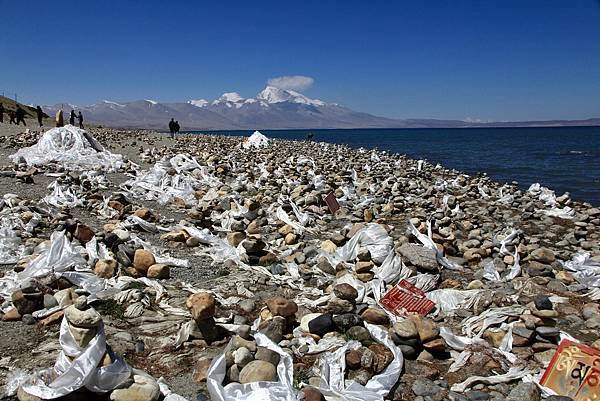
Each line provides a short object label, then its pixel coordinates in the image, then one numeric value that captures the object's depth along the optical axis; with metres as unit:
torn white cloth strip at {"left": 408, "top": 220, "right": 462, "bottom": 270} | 6.82
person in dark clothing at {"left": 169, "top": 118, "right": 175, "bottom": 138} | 39.03
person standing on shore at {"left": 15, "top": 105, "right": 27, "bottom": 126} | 35.03
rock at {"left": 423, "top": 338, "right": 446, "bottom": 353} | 4.15
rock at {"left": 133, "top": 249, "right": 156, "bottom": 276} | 5.68
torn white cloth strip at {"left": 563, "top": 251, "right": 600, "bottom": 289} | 6.38
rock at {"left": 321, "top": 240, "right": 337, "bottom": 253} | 7.14
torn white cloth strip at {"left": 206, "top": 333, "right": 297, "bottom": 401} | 3.14
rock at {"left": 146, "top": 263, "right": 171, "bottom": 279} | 5.65
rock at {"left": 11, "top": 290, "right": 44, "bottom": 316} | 4.35
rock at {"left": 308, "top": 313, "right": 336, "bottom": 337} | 4.31
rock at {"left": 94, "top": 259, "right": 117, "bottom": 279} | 5.35
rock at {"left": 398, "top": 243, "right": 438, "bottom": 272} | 6.25
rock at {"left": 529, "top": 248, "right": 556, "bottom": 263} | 7.33
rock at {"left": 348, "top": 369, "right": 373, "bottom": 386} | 3.60
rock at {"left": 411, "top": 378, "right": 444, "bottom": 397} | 3.58
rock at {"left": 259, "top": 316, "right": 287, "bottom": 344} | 4.19
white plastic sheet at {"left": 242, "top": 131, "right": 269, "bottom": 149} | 31.07
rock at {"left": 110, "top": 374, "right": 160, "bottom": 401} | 3.12
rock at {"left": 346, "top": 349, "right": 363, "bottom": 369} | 3.76
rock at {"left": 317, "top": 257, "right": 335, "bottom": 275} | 6.32
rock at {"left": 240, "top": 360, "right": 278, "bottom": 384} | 3.34
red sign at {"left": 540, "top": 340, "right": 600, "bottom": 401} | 3.45
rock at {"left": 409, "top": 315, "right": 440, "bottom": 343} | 4.22
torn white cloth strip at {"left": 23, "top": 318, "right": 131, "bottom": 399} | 3.04
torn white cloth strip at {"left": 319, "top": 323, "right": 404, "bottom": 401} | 3.39
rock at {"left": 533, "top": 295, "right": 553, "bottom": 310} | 5.04
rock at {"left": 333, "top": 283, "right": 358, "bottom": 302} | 5.00
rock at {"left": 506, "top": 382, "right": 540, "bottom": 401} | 3.48
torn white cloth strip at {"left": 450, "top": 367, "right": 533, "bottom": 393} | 3.68
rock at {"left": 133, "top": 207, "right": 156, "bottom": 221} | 8.31
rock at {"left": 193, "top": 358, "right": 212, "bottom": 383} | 3.56
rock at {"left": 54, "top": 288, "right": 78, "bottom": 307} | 4.45
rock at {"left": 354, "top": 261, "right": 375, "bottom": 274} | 6.20
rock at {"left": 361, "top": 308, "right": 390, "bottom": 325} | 4.64
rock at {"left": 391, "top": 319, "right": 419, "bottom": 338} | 4.19
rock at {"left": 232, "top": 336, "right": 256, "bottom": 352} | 3.68
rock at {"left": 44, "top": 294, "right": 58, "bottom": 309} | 4.42
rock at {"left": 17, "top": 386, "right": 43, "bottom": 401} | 2.98
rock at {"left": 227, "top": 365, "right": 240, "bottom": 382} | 3.41
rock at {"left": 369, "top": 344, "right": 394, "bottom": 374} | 3.77
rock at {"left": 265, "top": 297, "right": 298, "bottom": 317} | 4.48
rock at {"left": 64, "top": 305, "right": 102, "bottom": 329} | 3.35
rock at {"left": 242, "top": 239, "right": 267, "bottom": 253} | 6.61
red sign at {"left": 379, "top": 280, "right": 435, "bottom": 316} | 5.12
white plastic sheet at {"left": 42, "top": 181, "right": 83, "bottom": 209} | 9.11
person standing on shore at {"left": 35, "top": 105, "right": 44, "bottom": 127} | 33.51
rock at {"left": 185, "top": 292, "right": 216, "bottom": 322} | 4.09
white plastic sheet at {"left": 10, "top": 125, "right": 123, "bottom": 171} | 15.14
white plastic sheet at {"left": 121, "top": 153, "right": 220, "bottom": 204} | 11.25
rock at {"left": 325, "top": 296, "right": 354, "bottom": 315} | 4.70
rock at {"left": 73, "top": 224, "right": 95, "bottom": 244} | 6.35
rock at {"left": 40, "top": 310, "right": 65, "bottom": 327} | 4.19
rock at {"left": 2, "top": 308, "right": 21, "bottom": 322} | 4.29
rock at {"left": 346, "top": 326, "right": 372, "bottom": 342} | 4.24
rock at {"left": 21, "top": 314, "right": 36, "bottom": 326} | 4.24
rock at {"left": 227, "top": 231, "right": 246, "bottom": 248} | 7.16
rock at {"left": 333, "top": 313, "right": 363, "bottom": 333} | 4.41
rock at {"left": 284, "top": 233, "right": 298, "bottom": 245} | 7.69
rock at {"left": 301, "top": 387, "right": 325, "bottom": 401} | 3.24
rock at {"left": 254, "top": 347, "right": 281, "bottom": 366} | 3.61
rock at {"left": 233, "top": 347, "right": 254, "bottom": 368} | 3.50
